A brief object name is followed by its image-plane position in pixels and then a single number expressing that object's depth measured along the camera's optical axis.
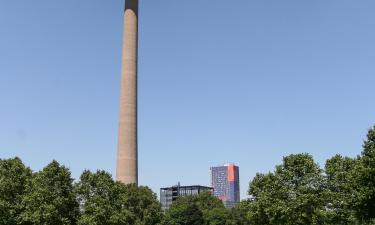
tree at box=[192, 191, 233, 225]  127.43
